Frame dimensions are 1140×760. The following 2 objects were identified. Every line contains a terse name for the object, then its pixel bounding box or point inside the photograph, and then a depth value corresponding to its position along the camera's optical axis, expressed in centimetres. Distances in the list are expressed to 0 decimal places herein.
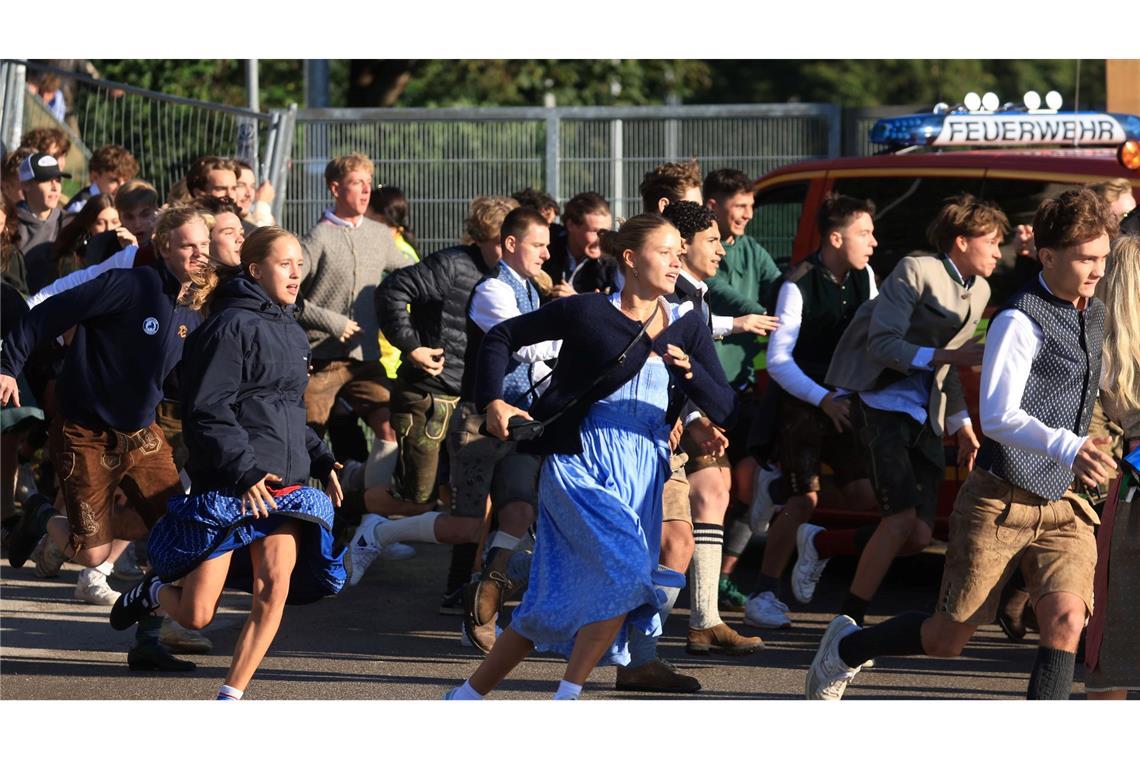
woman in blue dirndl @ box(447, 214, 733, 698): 1125
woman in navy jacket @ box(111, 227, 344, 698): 1158
